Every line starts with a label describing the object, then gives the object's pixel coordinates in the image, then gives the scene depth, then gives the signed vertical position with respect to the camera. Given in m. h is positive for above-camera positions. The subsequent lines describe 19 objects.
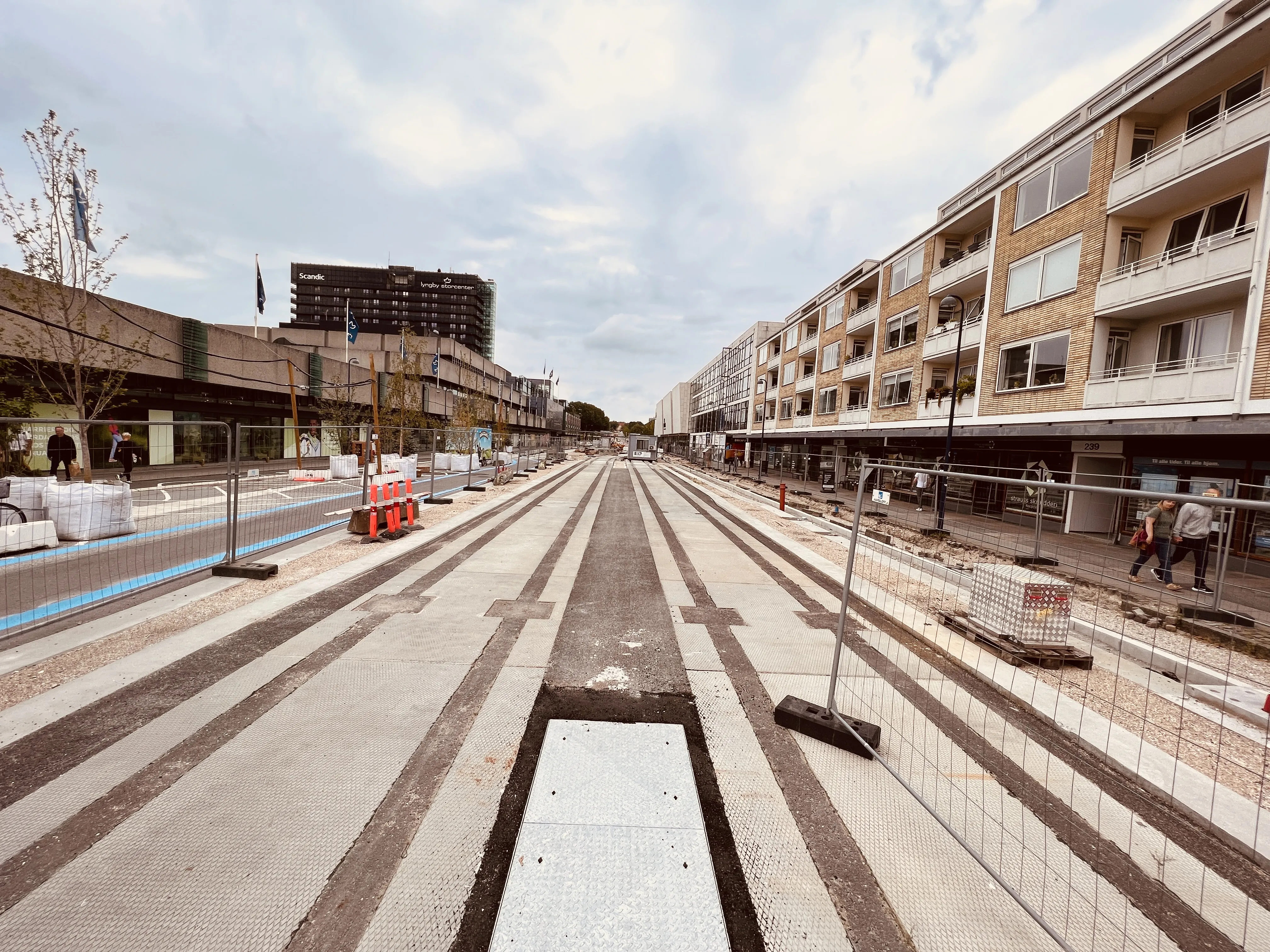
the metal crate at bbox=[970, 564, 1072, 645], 5.46 -1.58
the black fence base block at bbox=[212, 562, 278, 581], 7.03 -2.16
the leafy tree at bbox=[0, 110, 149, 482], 12.43 +2.92
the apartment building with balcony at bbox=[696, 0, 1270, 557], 10.69 +5.16
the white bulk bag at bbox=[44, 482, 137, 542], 8.58 -1.71
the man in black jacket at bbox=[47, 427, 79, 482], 9.48 -0.75
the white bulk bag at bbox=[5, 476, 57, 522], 8.44 -1.50
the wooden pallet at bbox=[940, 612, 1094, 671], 5.27 -2.01
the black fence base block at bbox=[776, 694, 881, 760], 3.66 -2.08
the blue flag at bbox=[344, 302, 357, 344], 26.38 +5.72
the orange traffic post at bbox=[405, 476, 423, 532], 11.38 -1.97
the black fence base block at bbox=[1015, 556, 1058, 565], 6.27 -1.17
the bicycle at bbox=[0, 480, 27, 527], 8.07 -1.81
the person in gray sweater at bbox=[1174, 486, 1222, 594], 5.88 -0.73
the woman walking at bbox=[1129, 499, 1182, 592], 5.01 -0.76
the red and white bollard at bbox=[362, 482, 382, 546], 9.87 -1.93
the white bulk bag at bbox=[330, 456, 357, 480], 19.56 -1.55
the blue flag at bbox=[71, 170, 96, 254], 12.80 +5.27
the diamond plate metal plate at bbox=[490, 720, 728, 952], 2.18 -2.18
